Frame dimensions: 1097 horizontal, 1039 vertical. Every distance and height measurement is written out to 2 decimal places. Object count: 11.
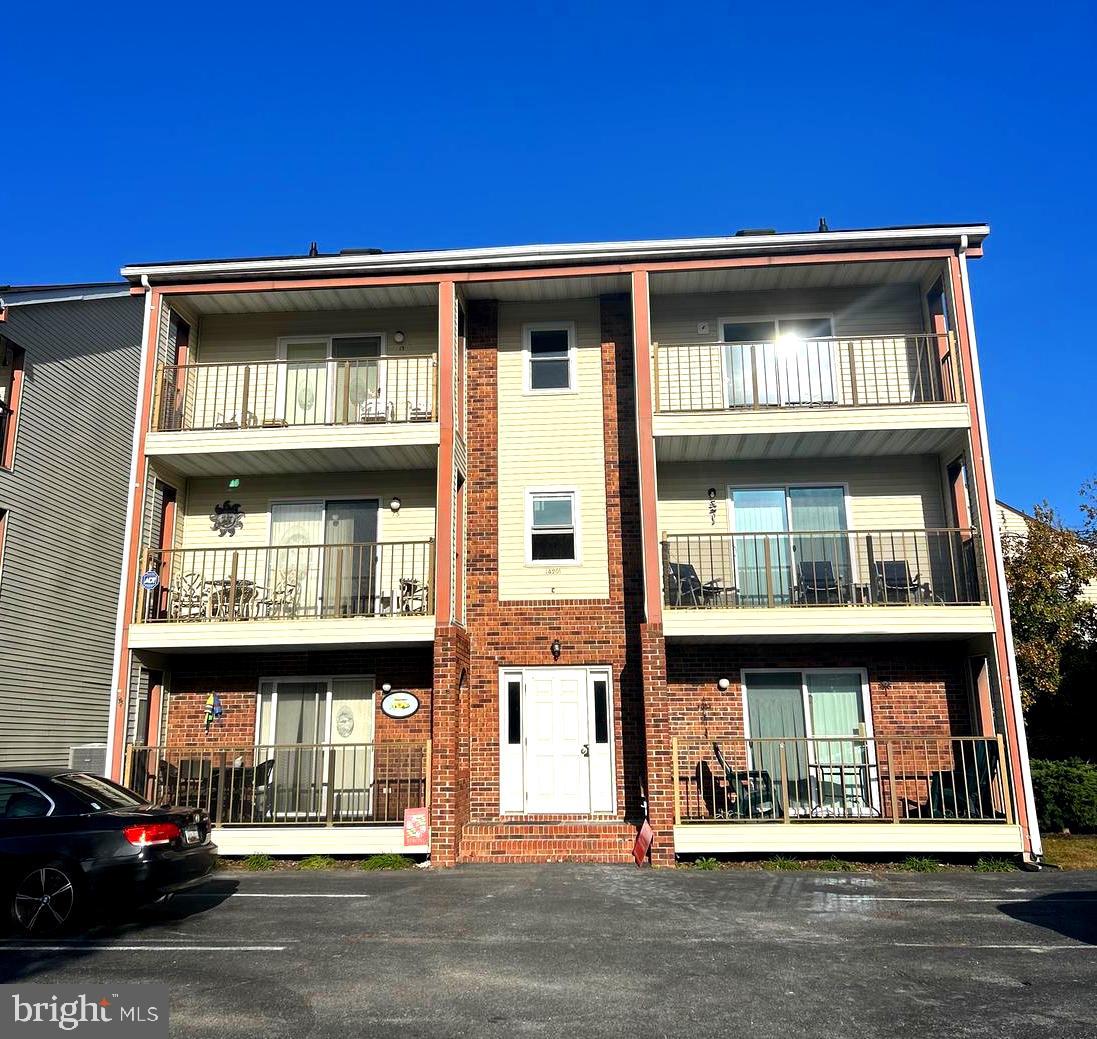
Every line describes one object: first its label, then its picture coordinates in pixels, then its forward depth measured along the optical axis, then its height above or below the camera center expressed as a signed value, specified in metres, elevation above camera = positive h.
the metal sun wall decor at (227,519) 14.76 +3.53
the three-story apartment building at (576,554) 12.38 +2.72
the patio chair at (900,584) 13.00 +2.09
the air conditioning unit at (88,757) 15.41 -0.19
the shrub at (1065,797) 13.82 -0.96
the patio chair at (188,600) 13.69 +2.11
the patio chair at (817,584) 13.06 +2.13
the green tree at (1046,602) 16.09 +2.31
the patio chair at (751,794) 11.95 -0.75
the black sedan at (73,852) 7.72 -0.90
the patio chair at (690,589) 13.20 +2.09
